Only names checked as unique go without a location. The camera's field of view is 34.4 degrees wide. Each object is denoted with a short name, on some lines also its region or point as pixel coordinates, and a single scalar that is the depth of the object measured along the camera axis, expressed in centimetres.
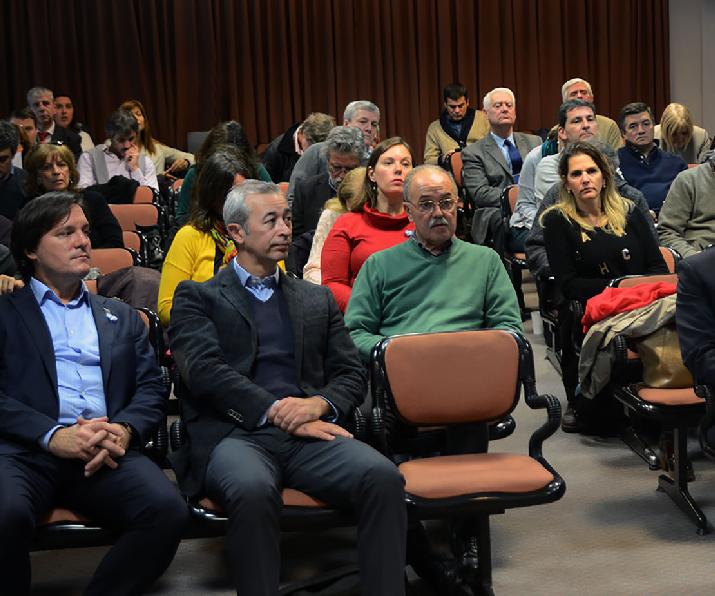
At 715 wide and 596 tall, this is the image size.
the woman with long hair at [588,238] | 452
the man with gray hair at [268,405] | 280
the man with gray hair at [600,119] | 715
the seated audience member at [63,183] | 511
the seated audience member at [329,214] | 450
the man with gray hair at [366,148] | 592
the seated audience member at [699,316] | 325
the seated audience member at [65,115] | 906
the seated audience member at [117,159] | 731
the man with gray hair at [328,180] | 527
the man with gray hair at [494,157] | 670
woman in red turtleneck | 426
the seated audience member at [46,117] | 847
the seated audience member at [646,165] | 623
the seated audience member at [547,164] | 561
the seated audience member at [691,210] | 509
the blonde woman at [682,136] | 707
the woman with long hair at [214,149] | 544
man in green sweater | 358
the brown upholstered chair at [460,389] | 316
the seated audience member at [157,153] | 796
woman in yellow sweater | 407
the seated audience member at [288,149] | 670
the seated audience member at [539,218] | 476
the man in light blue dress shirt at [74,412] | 285
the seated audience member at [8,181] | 558
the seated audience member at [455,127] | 862
